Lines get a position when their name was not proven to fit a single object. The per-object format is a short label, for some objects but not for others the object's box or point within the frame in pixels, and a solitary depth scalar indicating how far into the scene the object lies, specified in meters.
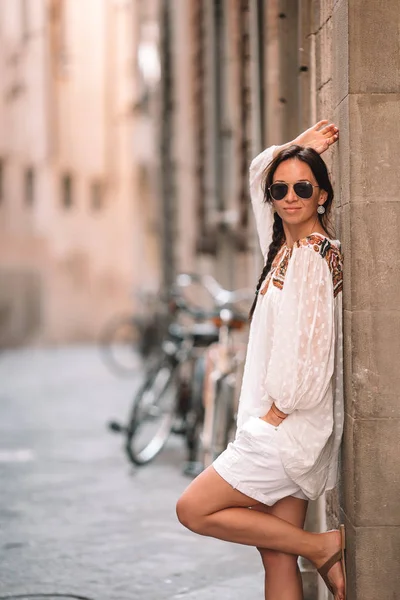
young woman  4.10
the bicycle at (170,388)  9.41
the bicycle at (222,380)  8.26
